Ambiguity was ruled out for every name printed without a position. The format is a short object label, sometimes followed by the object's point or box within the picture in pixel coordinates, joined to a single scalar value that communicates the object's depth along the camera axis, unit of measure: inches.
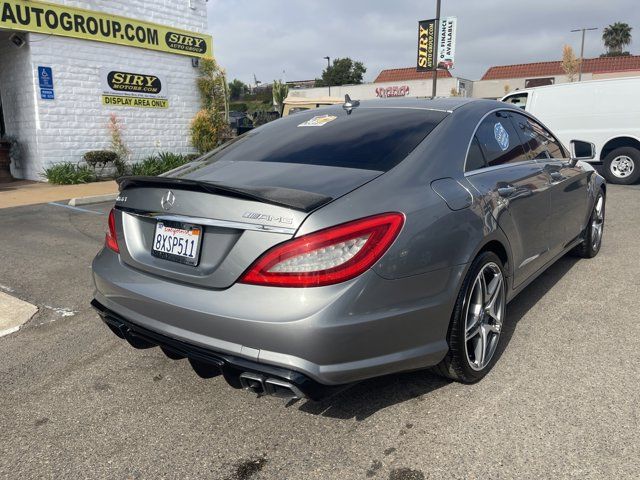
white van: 415.5
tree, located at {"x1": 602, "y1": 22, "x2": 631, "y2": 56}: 2728.8
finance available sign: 842.2
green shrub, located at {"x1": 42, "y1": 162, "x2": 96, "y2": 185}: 416.2
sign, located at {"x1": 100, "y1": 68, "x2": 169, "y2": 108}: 453.7
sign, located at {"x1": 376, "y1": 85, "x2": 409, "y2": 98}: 1641.2
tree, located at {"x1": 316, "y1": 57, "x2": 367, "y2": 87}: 3400.6
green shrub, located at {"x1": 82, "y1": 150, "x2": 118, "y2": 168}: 433.1
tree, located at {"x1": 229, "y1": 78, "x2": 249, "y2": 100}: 4015.8
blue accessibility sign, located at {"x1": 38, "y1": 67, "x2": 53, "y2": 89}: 407.5
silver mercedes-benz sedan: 82.9
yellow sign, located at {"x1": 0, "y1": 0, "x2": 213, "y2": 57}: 389.4
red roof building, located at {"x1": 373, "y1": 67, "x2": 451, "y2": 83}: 1839.3
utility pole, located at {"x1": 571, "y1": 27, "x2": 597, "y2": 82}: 1526.8
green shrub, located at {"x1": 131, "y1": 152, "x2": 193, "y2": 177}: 471.2
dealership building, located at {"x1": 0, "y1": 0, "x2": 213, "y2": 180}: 409.1
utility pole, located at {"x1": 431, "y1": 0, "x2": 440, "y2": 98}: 833.5
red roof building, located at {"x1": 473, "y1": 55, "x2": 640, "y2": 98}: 1593.3
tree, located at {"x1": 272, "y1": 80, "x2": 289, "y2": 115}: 1355.8
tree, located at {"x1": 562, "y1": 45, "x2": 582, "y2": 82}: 1462.8
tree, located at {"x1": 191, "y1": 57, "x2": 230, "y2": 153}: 521.3
